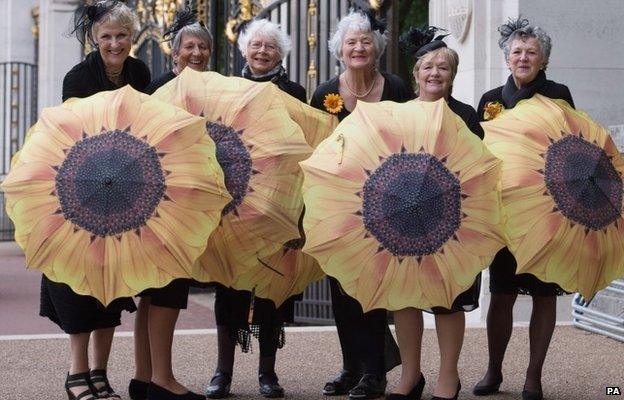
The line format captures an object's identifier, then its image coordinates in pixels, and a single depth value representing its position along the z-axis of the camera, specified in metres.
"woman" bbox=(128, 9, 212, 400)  8.87
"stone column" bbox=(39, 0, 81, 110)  29.57
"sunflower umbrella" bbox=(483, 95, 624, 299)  8.48
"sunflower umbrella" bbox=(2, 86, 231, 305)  8.11
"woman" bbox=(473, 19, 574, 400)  9.48
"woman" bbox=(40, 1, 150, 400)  8.95
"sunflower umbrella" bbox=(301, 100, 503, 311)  8.19
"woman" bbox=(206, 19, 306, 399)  9.66
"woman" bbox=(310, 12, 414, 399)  9.58
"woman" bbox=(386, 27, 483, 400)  8.77
